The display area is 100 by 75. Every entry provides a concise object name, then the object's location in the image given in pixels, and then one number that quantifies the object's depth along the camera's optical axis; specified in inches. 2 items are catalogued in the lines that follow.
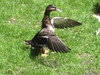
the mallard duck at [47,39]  637.9
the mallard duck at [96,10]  981.9
